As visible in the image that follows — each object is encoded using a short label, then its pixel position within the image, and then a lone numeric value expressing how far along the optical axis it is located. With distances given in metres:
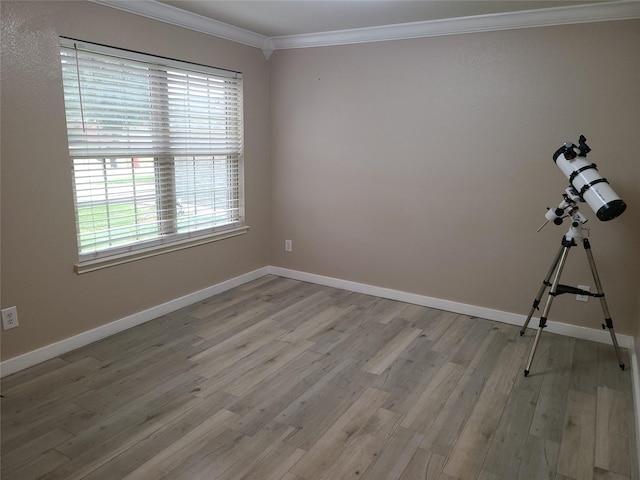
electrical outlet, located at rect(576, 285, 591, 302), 3.29
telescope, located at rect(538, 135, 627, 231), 2.52
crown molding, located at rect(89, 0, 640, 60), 2.95
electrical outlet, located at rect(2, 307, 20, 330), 2.62
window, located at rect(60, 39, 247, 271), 2.93
